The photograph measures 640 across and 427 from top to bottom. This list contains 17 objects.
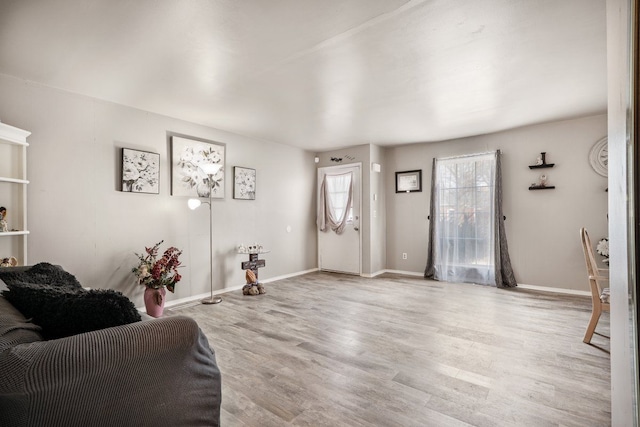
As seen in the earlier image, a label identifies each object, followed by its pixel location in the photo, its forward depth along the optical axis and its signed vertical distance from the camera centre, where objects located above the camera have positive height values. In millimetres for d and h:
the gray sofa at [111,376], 807 -481
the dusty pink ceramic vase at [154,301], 3355 -948
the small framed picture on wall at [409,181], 5582 +631
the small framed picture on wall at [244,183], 4719 +529
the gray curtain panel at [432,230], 5273 -279
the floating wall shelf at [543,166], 4338 +696
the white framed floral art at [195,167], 4012 +683
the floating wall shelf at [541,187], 4331 +381
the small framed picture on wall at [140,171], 3508 +549
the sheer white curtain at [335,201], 5789 +274
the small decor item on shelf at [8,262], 2512 -375
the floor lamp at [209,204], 3910 +171
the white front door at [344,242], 5688 -534
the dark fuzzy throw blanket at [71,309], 1057 -339
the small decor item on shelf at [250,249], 4645 -521
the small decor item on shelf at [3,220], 2551 -24
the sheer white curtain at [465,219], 4793 -84
